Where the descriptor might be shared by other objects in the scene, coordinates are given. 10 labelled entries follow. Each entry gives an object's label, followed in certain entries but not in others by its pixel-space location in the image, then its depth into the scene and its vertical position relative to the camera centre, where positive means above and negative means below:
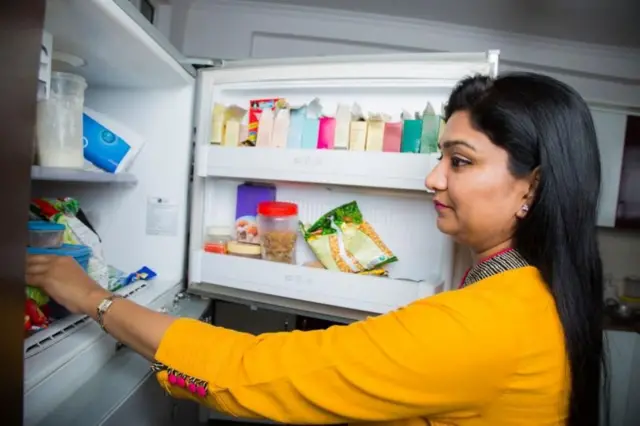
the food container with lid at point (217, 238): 1.16 -0.15
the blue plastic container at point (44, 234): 0.78 -0.12
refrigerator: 0.77 +0.03
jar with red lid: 1.10 -0.11
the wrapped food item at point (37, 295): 0.72 -0.23
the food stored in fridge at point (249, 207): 1.16 -0.04
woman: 0.52 -0.18
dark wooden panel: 0.38 +0.01
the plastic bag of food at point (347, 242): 1.05 -0.11
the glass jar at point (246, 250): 1.13 -0.17
